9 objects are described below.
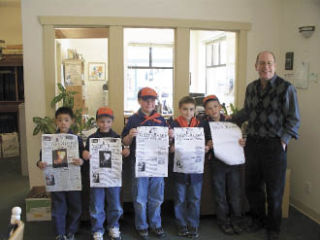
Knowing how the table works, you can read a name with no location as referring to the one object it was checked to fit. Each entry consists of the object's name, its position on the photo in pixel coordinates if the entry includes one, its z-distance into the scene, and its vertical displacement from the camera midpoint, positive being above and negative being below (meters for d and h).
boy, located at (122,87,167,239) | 2.65 -0.83
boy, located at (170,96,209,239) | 2.73 -0.91
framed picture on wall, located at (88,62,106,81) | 6.51 +0.35
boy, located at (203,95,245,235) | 2.81 -0.83
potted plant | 3.16 -0.34
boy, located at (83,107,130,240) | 2.63 -0.96
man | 2.57 -0.35
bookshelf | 6.20 +0.03
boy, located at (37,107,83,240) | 2.65 -1.01
